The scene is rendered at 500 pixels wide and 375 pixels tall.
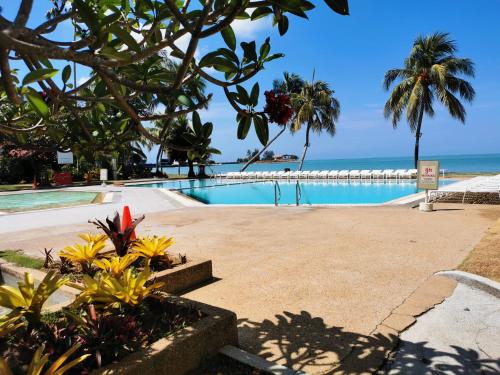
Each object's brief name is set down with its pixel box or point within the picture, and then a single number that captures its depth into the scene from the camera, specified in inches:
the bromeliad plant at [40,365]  80.1
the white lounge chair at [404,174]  1063.1
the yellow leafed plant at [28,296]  103.9
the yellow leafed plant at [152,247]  185.3
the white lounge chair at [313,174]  1229.1
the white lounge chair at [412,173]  1056.2
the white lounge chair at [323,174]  1214.1
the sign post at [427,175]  436.1
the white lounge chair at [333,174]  1193.4
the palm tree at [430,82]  985.5
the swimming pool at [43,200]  595.8
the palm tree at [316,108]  1345.8
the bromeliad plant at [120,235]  194.9
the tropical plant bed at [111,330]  94.1
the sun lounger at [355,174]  1158.4
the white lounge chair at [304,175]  1234.3
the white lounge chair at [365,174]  1141.4
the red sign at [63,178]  1063.6
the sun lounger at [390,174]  1090.2
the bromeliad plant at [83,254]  181.3
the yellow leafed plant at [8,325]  98.7
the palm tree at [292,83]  1472.7
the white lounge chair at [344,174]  1176.8
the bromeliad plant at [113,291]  116.0
